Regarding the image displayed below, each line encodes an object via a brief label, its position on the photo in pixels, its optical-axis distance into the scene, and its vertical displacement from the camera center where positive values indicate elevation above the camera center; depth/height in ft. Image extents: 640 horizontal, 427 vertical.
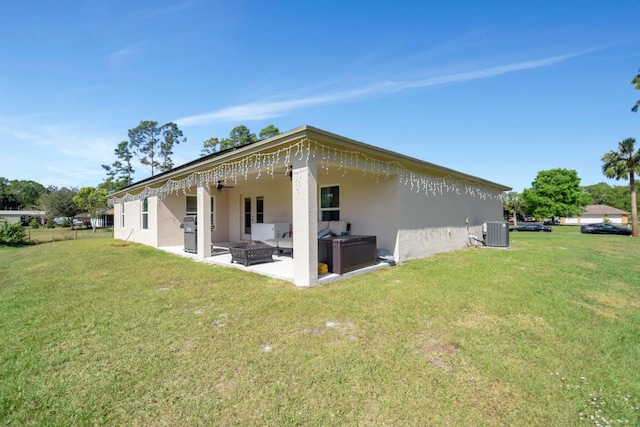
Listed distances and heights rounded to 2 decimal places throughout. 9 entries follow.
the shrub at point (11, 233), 48.02 -2.37
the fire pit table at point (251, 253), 23.43 -3.18
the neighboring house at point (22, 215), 145.48 +2.53
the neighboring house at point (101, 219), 140.36 -0.36
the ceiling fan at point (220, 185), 34.03 +3.79
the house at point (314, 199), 17.56 +1.82
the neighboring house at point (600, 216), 166.30 -3.14
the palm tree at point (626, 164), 67.35 +11.32
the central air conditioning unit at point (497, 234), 36.83 -2.86
